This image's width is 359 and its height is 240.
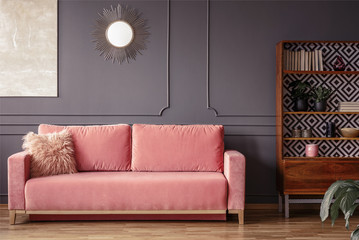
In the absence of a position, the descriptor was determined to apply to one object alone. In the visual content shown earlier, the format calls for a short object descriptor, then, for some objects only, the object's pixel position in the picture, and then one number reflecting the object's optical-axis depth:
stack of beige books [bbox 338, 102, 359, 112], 4.05
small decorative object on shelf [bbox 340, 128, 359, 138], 4.01
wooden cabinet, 4.24
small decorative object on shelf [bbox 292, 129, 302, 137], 4.07
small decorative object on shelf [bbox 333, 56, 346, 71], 4.05
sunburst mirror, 4.24
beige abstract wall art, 4.21
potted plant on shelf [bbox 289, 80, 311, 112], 4.05
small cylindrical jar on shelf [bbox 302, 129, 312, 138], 4.06
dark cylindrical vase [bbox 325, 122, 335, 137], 4.07
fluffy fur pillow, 3.53
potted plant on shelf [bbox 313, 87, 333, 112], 4.04
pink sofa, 3.38
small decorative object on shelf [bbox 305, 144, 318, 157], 3.96
